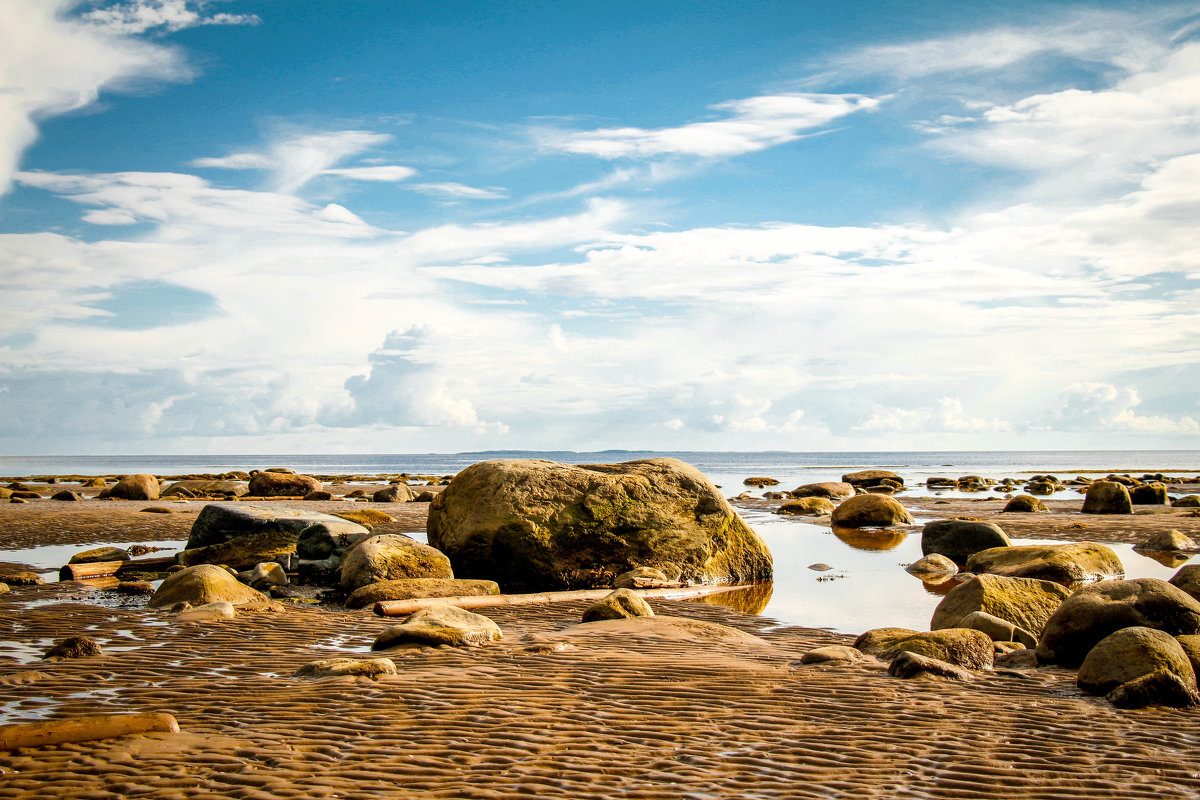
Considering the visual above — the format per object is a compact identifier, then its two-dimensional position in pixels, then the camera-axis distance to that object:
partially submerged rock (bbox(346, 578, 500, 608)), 11.57
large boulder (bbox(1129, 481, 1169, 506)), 31.30
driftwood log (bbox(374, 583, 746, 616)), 10.88
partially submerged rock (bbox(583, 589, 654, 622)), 10.28
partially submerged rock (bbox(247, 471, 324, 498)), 39.16
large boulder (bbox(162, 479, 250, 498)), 40.19
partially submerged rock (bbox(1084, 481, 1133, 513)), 27.80
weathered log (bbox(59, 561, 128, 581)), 13.72
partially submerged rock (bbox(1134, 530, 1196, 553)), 18.20
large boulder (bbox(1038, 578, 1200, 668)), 8.08
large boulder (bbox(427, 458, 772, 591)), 13.62
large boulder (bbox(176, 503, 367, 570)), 15.12
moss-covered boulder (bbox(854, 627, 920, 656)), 8.35
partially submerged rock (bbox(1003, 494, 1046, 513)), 29.09
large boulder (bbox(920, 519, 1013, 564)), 16.92
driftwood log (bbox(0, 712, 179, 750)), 5.31
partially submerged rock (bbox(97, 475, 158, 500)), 36.06
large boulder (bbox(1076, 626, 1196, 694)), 6.84
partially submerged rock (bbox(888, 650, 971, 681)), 7.46
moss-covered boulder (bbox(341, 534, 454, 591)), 12.65
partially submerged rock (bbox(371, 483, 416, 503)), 35.84
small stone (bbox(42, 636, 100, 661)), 8.02
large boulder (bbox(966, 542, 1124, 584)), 12.95
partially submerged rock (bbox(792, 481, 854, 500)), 42.34
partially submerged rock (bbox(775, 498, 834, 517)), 30.67
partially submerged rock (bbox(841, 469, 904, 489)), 52.42
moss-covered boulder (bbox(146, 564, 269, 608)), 11.04
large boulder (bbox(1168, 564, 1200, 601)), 10.07
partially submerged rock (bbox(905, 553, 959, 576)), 15.17
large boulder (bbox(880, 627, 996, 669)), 7.88
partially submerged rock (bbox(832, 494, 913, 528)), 25.25
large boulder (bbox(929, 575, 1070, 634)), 9.64
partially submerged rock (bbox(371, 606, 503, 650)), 8.64
